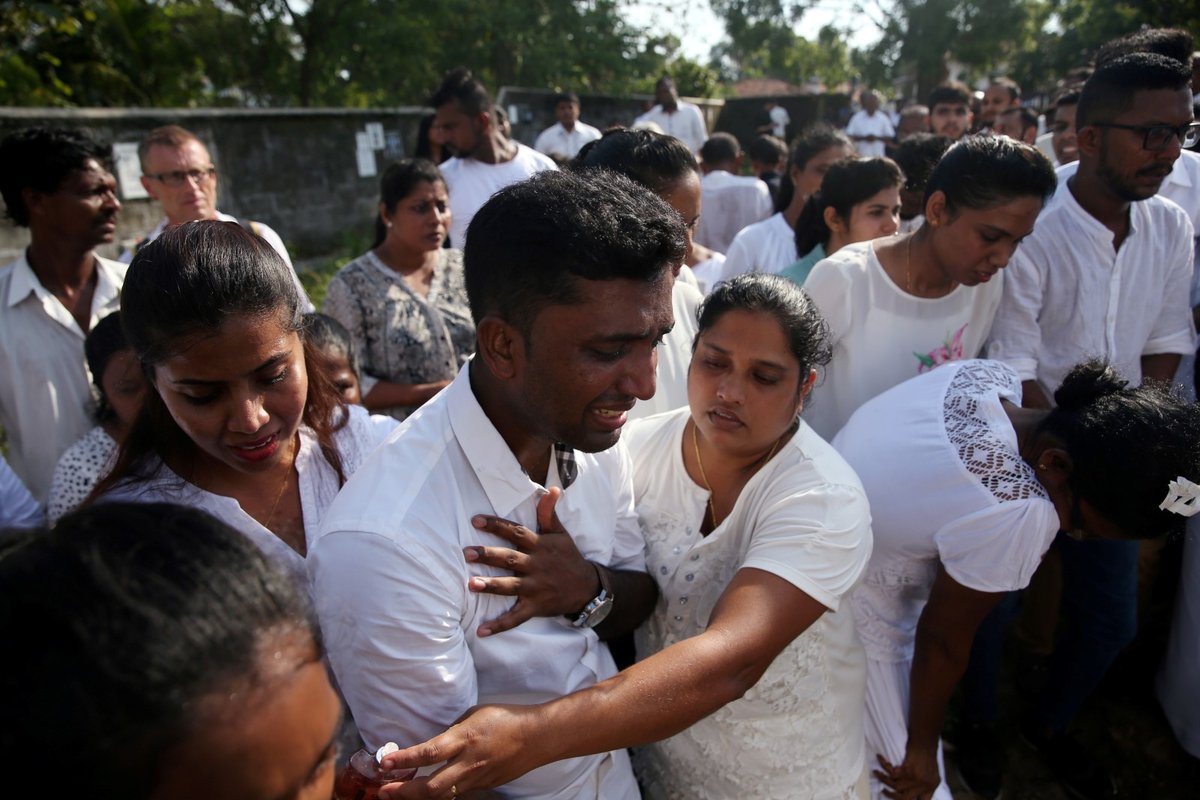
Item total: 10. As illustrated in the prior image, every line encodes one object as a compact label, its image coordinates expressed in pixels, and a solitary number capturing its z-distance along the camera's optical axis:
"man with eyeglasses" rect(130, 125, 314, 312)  3.13
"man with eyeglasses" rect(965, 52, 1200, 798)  2.75
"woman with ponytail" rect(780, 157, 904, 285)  3.24
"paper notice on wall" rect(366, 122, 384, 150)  9.98
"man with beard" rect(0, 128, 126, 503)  2.71
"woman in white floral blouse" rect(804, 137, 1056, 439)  2.46
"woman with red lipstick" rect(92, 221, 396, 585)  1.46
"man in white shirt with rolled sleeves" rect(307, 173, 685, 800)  1.22
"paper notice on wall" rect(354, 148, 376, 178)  9.94
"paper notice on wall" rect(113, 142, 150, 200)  6.61
